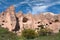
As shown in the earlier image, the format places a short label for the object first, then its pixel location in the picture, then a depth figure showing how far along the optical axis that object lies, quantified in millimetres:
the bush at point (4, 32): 13618
